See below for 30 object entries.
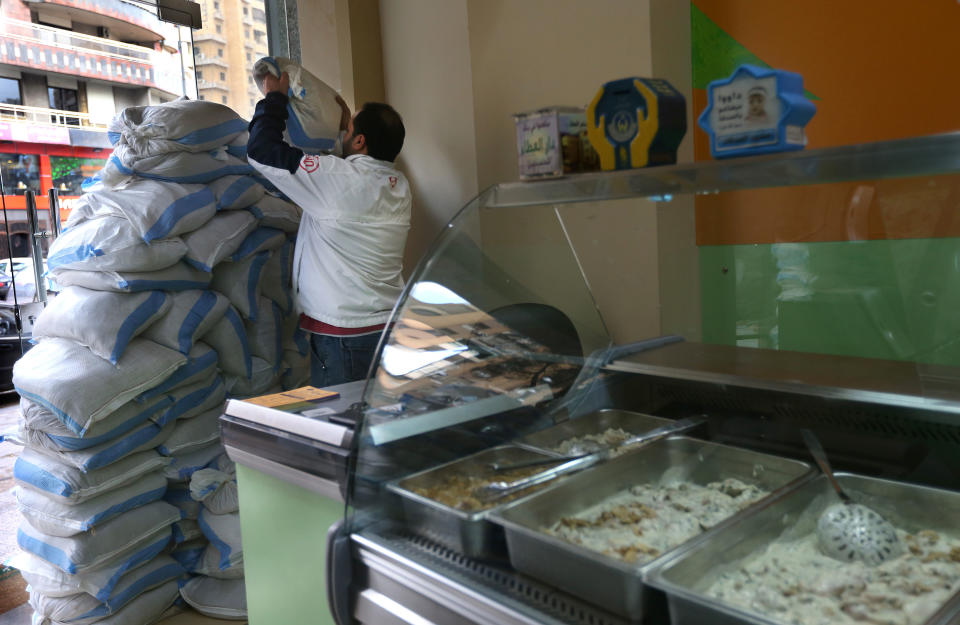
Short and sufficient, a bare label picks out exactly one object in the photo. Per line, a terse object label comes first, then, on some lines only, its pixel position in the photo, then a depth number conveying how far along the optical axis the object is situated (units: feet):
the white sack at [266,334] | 9.32
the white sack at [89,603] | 7.97
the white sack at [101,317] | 7.71
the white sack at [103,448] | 7.70
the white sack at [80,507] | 7.72
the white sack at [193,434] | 8.50
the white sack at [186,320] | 8.28
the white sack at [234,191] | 8.95
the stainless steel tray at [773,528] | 2.57
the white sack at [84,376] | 7.45
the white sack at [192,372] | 8.15
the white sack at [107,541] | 7.71
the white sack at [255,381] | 9.11
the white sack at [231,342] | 8.86
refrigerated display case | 3.08
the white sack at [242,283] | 9.04
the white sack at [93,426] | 7.68
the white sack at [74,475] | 7.69
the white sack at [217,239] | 8.52
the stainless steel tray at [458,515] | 3.39
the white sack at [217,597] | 8.43
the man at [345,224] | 8.32
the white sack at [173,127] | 8.51
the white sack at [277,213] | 9.45
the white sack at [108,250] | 7.92
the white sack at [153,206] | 8.09
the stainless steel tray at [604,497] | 2.84
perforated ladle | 3.00
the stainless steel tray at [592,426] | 4.25
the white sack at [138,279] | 7.97
